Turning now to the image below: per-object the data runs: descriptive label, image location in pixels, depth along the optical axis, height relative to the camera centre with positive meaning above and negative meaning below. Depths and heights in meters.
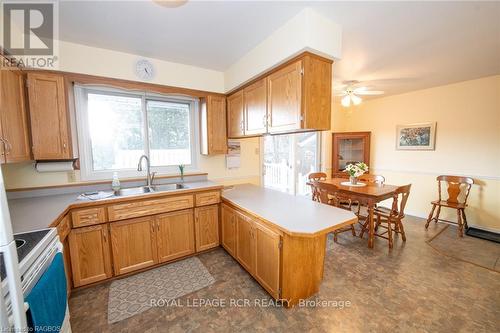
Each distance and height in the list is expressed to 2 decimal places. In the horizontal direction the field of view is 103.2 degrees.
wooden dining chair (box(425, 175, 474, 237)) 3.17 -0.85
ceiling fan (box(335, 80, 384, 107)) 3.25 +0.95
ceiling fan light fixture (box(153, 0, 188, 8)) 1.41 +1.10
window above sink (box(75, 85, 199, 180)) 2.37 +0.28
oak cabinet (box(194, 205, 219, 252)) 2.51 -0.98
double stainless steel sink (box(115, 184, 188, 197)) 2.39 -0.48
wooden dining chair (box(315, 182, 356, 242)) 2.70 -0.65
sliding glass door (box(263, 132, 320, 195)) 4.40 -0.26
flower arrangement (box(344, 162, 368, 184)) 3.30 -0.37
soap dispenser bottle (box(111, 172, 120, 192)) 2.34 -0.37
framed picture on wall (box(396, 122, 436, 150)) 3.78 +0.23
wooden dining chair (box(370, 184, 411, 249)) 2.70 -0.98
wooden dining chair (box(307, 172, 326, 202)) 3.39 -0.55
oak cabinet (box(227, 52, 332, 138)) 1.77 +0.52
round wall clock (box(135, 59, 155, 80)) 2.43 +1.02
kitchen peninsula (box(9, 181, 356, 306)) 1.64 -0.80
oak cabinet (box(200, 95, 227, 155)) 2.85 +0.38
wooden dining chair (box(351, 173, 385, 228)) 3.50 -0.57
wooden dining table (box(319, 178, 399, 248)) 2.69 -0.64
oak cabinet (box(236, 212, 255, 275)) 2.00 -0.98
